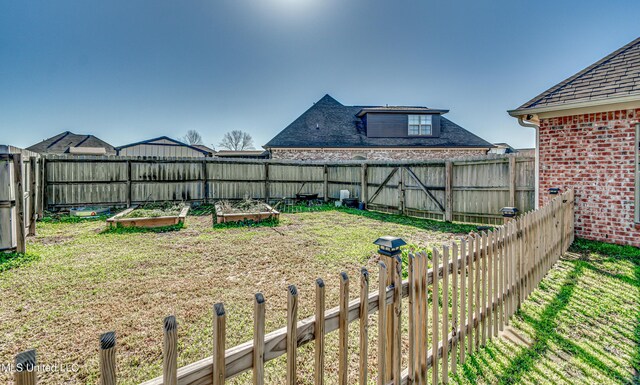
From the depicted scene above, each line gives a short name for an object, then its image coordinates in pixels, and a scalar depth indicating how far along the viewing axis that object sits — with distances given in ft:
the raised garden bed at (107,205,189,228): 24.64
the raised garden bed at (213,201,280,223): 27.50
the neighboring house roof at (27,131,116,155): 92.99
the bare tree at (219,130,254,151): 151.94
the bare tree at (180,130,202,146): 155.63
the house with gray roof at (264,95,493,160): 54.44
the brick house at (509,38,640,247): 17.31
